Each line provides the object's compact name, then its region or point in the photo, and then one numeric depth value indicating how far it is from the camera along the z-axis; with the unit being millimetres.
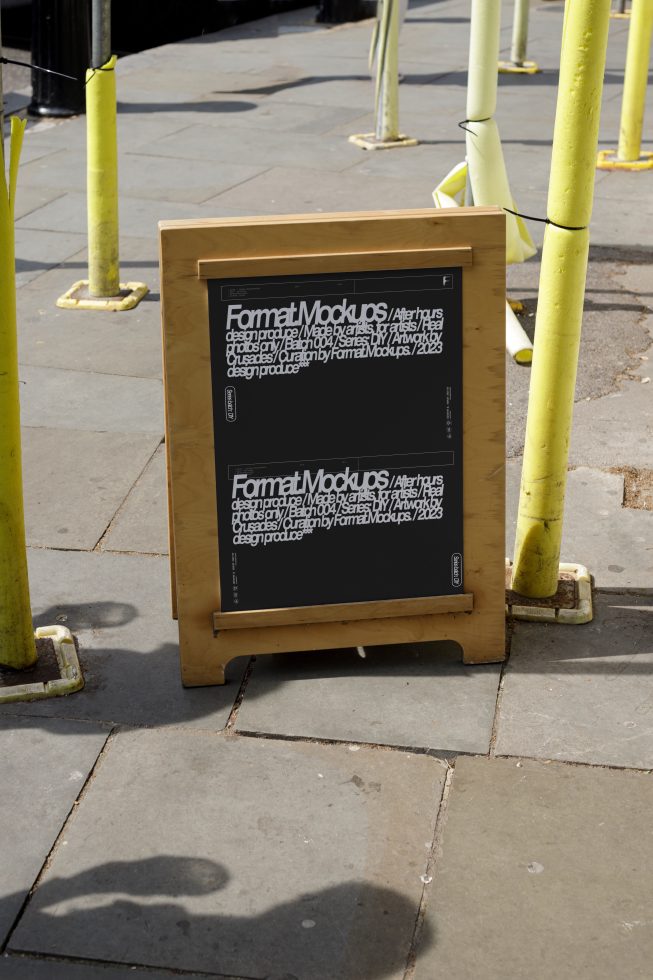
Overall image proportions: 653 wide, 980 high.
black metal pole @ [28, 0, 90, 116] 12234
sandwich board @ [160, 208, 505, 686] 3838
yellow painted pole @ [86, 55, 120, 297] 7125
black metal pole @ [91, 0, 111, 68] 6891
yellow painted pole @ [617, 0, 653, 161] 10391
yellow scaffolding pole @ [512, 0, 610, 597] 3910
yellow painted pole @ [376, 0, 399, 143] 10983
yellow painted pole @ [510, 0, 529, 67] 15117
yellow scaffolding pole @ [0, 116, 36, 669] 3777
